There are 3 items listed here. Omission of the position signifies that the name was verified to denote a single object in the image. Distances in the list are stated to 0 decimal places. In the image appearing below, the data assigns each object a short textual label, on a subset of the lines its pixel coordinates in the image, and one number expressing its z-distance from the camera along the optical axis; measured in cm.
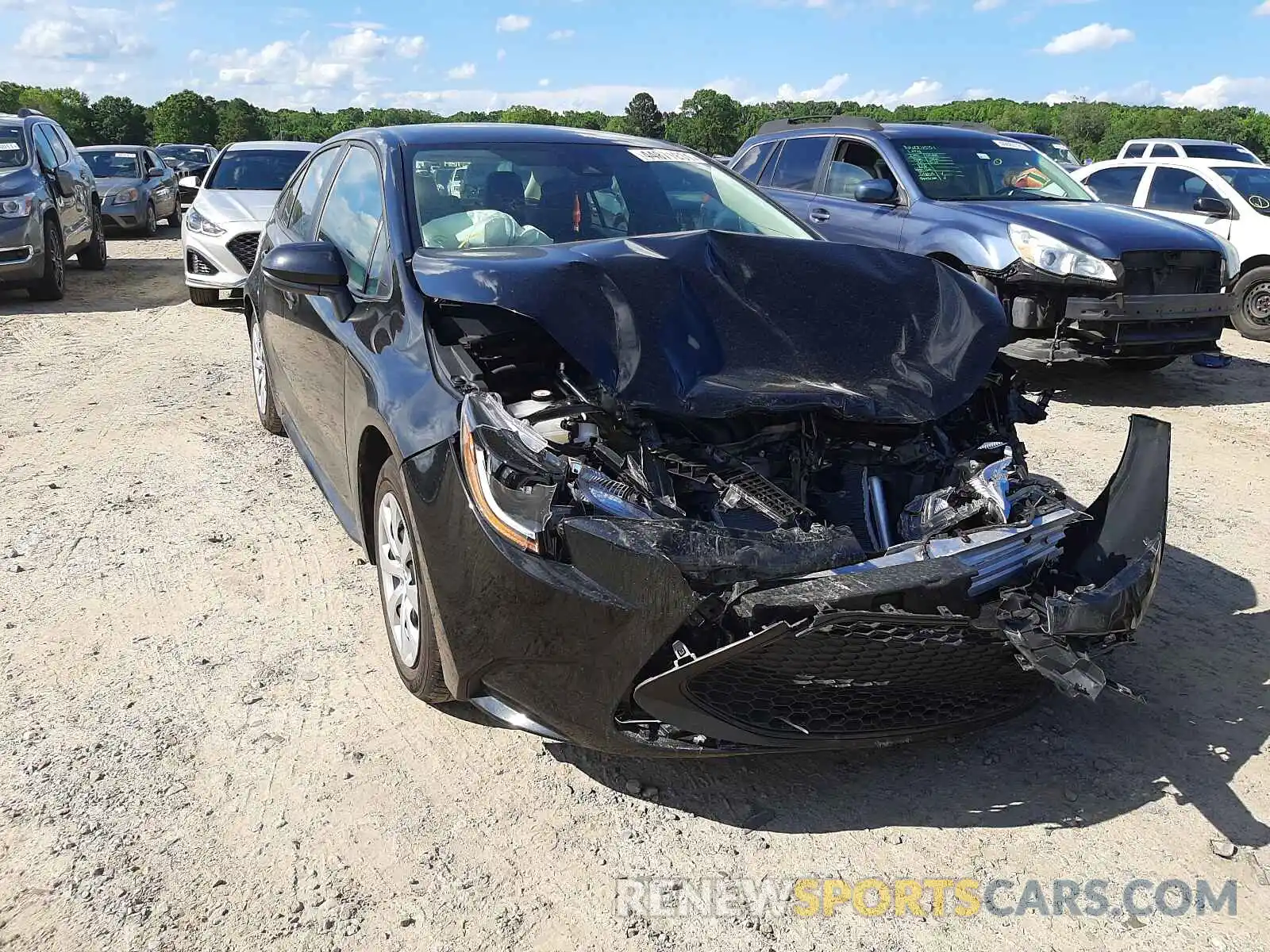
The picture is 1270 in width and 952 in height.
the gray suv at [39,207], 1002
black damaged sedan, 241
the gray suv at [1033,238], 674
